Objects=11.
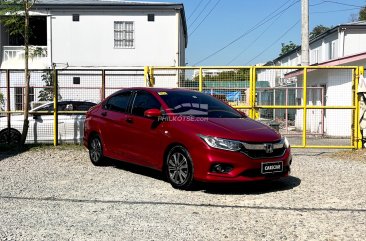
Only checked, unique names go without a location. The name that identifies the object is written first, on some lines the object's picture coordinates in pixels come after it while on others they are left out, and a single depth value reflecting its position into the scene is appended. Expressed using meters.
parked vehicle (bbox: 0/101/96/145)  12.81
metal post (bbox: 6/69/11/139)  12.43
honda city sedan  6.71
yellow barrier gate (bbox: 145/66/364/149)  11.45
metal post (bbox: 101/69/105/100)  12.44
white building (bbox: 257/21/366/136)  15.56
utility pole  18.58
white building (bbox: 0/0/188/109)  25.28
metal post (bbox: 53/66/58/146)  12.02
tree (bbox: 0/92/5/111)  12.05
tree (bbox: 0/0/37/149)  11.59
